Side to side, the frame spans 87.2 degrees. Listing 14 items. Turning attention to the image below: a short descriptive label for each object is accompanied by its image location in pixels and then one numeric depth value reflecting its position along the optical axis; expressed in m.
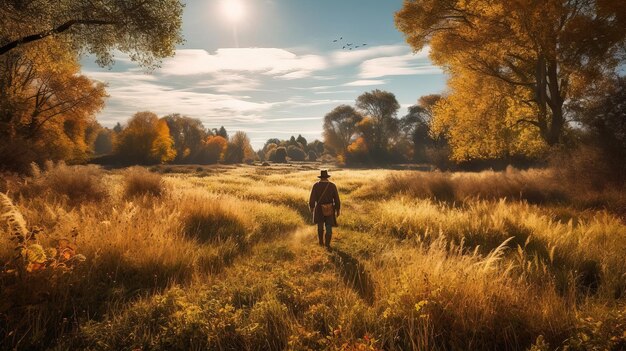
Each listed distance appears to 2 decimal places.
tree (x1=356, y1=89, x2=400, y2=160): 57.06
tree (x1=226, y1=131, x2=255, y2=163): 88.38
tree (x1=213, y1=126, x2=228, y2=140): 102.63
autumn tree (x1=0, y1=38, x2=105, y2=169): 18.14
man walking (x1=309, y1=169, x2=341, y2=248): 8.93
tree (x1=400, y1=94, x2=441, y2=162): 56.62
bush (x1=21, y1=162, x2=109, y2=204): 10.29
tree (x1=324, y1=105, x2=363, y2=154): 66.50
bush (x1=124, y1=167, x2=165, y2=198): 13.06
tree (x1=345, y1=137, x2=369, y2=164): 61.81
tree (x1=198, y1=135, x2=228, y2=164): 78.19
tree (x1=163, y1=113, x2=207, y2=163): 75.50
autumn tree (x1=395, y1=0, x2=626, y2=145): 12.28
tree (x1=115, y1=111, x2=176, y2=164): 51.22
